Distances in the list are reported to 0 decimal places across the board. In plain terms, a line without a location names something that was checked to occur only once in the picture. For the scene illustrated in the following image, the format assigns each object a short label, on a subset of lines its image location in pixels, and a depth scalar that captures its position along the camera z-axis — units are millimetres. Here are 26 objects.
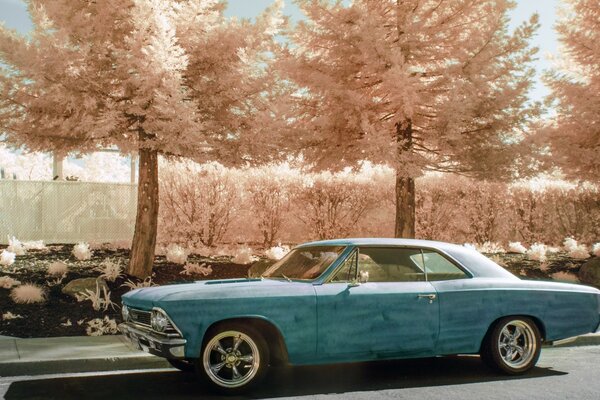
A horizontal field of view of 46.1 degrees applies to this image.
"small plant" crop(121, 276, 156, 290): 11303
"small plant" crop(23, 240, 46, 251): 15905
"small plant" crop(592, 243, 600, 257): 17747
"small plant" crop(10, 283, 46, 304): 10594
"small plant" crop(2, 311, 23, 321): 9852
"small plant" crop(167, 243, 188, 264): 14156
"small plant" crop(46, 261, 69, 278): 12414
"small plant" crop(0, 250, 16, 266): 13156
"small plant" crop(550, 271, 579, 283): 15117
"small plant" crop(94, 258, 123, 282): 11891
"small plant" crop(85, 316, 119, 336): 9414
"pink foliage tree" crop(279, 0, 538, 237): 12805
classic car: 6398
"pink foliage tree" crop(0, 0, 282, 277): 10422
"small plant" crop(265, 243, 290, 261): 15236
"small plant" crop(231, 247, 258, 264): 14672
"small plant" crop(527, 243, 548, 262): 17355
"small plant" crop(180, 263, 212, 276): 13203
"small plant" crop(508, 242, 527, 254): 19078
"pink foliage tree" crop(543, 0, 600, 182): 15789
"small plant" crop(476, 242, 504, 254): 19098
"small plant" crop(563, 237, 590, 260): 17859
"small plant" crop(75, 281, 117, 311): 10453
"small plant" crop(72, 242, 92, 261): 14258
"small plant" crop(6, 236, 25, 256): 15010
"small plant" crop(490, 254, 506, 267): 15945
